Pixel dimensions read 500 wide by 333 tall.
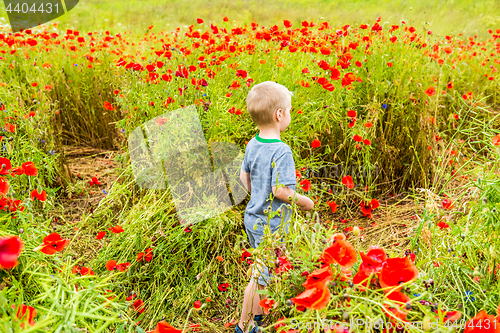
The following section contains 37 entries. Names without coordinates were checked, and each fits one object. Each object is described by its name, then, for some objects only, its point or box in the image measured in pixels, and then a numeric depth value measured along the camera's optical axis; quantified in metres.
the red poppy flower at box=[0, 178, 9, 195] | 1.03
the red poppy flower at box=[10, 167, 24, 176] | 1.26
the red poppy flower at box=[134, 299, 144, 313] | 1.63
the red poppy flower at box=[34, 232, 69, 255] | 0.93
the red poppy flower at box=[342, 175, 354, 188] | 2.13
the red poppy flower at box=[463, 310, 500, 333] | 0.72
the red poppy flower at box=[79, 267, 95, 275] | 1.43
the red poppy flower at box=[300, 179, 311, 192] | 1.63
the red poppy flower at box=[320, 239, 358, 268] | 0.80
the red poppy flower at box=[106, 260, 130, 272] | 1.63
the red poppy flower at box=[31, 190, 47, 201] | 1.65
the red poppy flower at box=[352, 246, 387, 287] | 0.77
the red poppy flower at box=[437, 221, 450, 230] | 1.48
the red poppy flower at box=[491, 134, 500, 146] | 1.12
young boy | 1.59
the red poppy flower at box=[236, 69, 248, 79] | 2.09
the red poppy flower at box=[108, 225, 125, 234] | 1.86
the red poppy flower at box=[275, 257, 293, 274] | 0.88
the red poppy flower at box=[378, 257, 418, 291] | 0.75
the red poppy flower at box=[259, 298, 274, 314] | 0.93
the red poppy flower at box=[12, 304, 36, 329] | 0.72
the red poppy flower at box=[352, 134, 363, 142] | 2.15
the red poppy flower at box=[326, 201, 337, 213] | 2.18
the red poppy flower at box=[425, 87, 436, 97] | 2.35
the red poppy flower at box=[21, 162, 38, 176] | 1.28
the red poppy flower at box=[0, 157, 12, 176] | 1.09
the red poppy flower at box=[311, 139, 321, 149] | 2.14
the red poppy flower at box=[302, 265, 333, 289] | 0.75
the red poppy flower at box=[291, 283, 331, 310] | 0.69
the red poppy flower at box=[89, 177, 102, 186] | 2.63
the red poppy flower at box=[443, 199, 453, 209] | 1.28
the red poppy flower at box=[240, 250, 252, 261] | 1.77
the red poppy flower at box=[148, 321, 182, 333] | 0.80
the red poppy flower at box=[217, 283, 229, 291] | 1.92
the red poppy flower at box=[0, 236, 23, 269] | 0.66
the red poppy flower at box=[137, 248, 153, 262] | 1.84
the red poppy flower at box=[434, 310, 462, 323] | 0.71
